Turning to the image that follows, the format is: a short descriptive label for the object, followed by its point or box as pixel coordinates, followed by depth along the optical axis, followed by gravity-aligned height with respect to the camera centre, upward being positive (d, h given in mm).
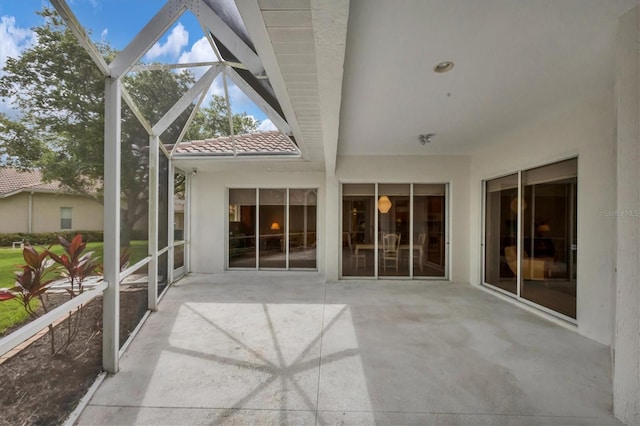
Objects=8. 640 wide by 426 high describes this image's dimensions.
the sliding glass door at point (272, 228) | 7203 -381
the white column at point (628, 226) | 1945 -86
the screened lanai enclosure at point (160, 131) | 2484 +1348
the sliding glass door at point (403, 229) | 6316 -353
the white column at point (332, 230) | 6227 -377
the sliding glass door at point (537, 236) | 3881 -366
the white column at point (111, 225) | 2482 -107
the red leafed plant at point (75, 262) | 2064 -407
